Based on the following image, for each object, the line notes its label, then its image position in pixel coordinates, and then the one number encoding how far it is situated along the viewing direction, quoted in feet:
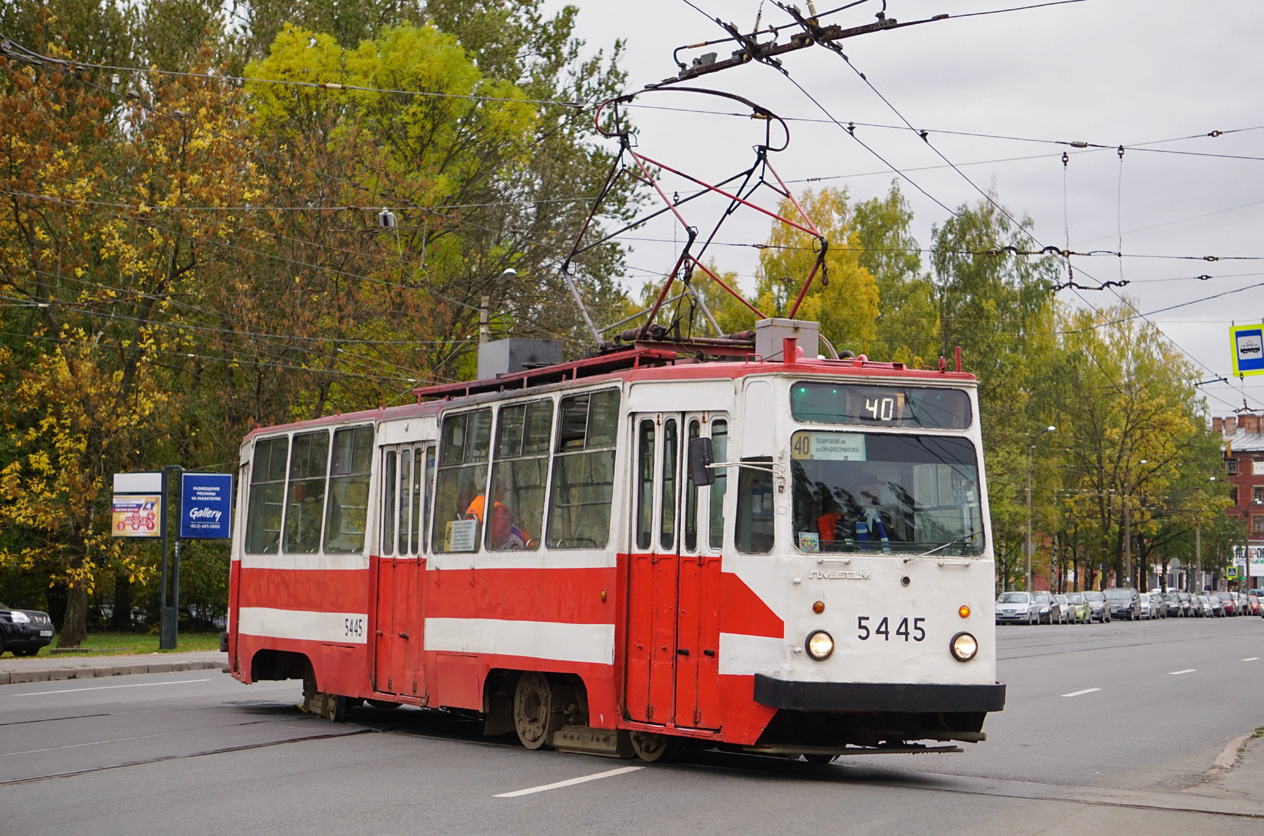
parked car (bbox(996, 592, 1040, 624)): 210.59
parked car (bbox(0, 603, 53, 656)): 100.73
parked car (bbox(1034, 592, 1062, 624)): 218.65
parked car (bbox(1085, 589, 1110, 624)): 231.71
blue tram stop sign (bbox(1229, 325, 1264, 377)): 74.54
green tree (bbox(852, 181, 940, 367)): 214.28
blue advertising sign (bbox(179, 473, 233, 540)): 102.01
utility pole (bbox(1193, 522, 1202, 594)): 311.11
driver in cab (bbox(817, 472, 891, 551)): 36.29
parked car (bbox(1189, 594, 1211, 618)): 290.15
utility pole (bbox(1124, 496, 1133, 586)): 257.34
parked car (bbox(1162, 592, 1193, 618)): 278.67
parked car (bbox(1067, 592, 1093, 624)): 223.71
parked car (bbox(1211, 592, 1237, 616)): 305.12
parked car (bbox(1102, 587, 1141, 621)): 241.76
